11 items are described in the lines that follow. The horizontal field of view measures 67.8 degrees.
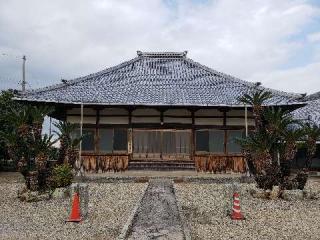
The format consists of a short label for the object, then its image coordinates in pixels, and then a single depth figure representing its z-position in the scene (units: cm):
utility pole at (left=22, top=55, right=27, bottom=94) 2280
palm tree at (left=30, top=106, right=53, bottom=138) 775
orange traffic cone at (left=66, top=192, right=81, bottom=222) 570
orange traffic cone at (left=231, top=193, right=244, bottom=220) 590
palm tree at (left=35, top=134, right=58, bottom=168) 769
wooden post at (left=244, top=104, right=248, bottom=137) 1134
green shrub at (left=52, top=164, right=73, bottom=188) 798
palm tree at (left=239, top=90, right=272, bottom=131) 821
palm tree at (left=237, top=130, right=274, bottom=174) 789
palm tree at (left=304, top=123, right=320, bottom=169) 811
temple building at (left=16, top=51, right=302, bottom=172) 1179
